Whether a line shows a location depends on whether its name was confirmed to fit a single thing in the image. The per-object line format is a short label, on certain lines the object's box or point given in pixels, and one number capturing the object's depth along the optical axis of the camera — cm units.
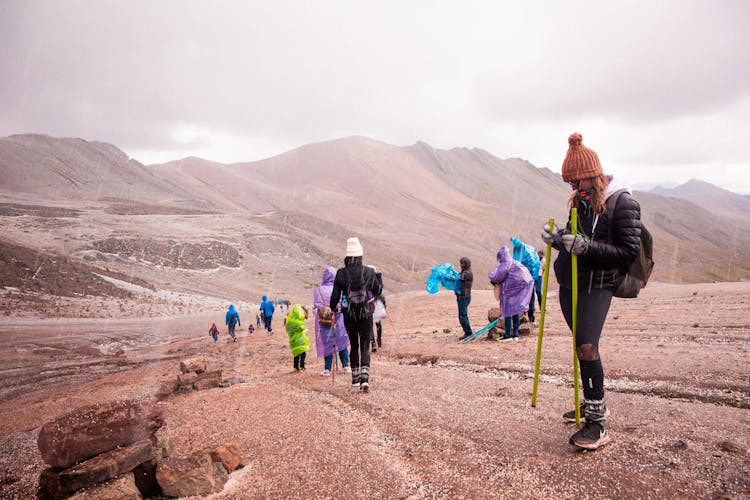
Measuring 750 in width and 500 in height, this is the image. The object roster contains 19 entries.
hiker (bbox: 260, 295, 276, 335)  1992
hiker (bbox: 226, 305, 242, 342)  1942
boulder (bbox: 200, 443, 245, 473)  422
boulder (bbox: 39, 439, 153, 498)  364
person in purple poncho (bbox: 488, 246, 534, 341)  1017
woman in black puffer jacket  347
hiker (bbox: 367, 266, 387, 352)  1099
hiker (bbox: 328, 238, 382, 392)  660
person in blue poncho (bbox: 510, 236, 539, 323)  1123
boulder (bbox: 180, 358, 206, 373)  1021
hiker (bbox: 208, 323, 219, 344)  1914
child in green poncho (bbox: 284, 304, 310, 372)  974
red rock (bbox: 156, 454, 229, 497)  380
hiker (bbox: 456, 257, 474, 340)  1084
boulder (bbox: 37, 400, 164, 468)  389
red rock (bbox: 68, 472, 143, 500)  345
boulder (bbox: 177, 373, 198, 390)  855
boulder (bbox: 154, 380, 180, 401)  800
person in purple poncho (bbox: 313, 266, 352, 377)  893
